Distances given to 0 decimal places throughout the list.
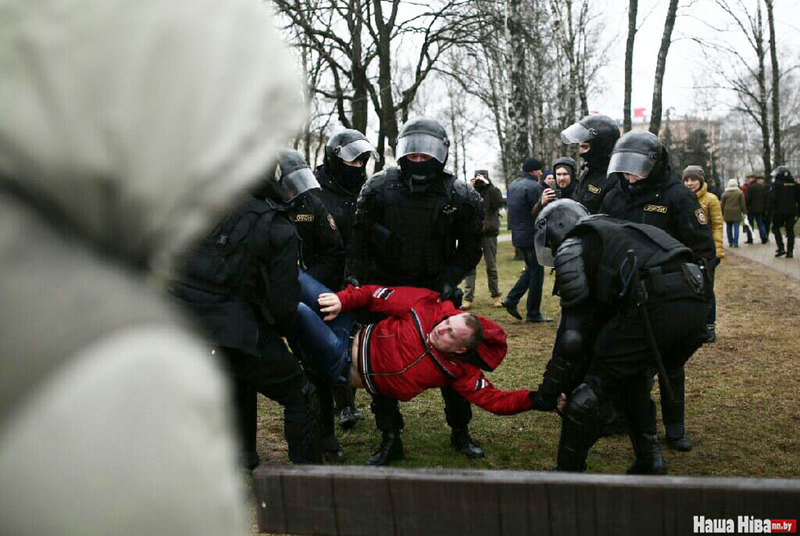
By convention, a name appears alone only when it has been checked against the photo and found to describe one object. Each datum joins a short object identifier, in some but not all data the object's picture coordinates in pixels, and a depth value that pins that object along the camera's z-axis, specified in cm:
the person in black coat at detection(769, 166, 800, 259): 1666
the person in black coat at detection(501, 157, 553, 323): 987
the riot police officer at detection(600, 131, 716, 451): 520
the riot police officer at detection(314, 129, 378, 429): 572
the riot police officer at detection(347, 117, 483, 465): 504
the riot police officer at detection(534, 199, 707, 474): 403
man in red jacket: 430
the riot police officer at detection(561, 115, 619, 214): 627
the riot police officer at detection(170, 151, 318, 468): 370
